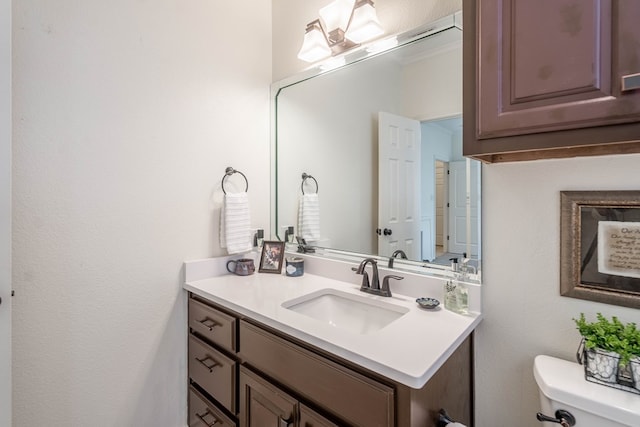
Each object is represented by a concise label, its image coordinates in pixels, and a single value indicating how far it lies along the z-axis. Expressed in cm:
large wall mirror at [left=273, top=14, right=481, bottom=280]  125
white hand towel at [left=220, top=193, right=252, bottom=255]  167
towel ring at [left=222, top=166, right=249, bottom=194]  174
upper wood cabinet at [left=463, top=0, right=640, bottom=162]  66
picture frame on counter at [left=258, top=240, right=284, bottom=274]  177
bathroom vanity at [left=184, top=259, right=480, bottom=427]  83
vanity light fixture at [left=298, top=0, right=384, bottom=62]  145
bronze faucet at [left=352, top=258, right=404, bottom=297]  133
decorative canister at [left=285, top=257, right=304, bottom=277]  169
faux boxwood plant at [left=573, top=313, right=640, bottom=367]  79
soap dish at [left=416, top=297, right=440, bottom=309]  116
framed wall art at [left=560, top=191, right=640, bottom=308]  87
